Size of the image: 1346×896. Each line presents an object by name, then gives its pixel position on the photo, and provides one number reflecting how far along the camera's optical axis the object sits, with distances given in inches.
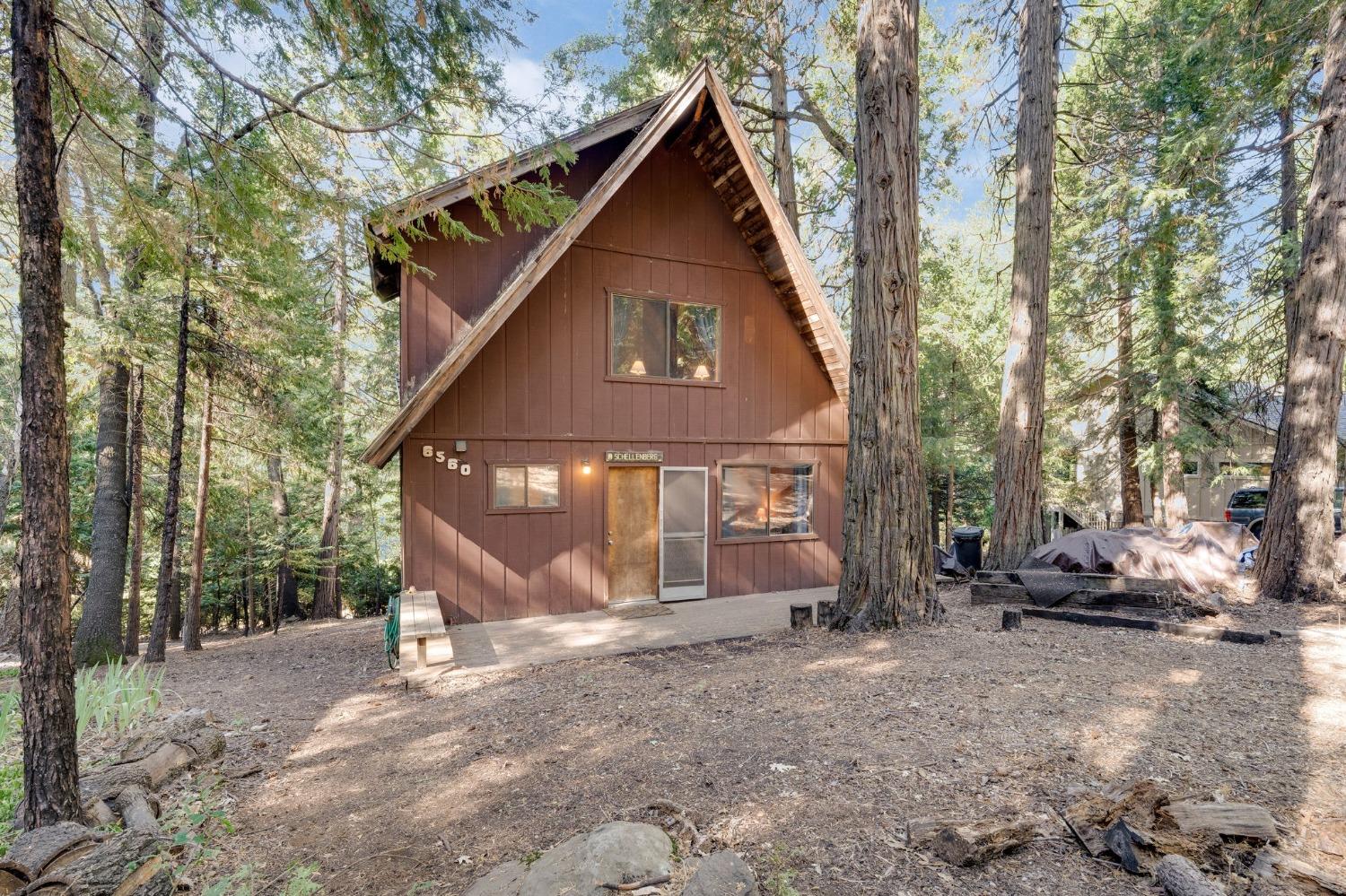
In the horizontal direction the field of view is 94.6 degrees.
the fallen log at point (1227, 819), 90.9
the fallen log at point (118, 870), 82.6
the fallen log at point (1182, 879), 77.6
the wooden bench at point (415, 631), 215.0
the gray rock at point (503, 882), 93.9
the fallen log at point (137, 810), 111.7
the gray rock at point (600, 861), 91.8
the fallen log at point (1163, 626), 200.5
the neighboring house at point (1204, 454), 479.8
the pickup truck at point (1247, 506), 551.1
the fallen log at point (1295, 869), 79.3
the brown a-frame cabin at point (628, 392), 286.0
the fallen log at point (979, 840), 89.9
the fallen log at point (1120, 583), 248.8
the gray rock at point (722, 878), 86.0
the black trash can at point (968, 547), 392.8
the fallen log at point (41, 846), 86.1
